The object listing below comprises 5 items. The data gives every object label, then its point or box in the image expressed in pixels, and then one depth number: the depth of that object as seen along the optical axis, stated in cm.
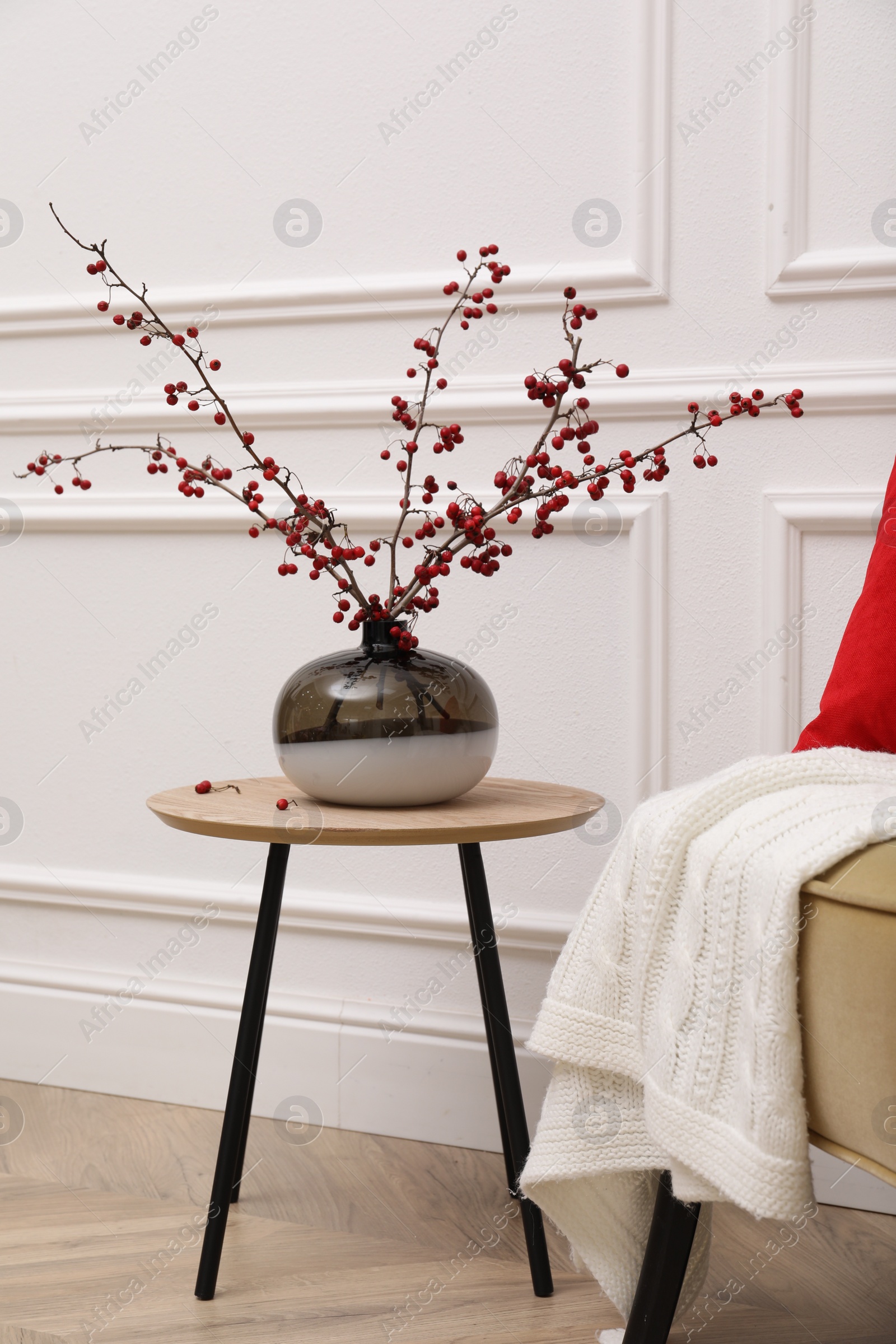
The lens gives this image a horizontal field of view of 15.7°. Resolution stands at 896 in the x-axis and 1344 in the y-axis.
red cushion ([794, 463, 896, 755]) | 273
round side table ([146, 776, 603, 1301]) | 272
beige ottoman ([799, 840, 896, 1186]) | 246
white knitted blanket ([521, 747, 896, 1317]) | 251
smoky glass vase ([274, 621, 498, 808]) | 280
